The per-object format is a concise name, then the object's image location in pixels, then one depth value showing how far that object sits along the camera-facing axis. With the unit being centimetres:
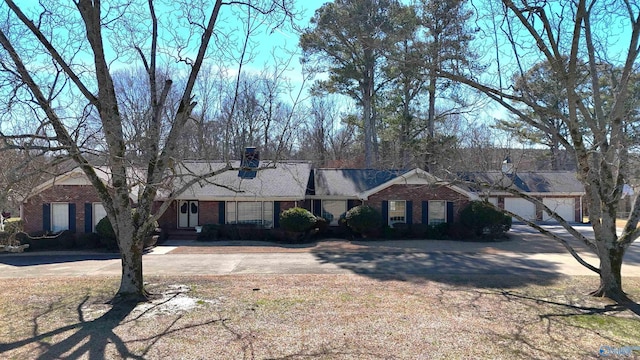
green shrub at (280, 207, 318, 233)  1902
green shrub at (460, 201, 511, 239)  1972
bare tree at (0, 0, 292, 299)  764
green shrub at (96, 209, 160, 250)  1703
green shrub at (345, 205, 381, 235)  1973
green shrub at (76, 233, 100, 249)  1761
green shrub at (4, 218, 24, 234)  1552
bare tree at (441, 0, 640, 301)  853
